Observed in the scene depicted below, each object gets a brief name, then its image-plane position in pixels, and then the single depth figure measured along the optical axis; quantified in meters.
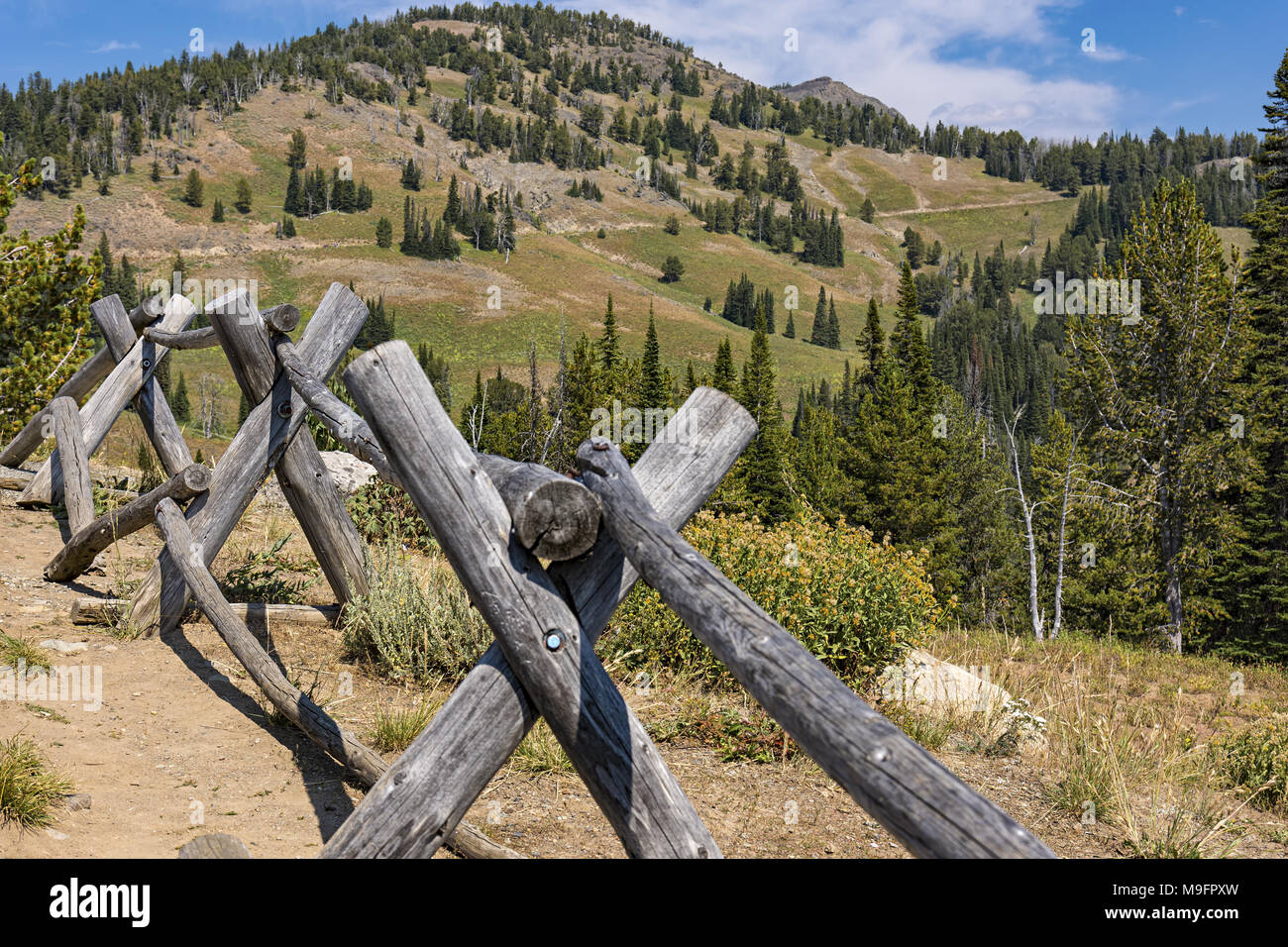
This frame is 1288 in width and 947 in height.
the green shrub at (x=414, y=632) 5.90
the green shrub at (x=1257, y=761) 6.02
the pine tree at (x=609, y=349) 42.75
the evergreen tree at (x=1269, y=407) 29.34
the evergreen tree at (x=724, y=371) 42.03
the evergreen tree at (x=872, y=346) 41.62
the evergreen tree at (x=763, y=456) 43.69
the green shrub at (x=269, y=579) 6.80
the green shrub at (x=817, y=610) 6.66
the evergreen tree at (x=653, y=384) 43.09
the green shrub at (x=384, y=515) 10.59
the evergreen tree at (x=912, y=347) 40.16
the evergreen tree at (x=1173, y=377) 29.73
